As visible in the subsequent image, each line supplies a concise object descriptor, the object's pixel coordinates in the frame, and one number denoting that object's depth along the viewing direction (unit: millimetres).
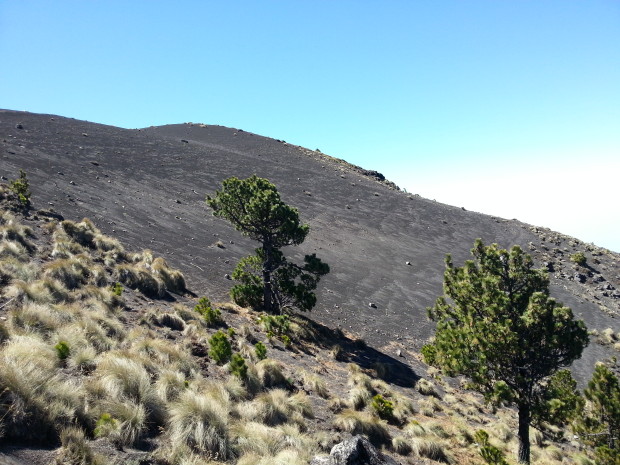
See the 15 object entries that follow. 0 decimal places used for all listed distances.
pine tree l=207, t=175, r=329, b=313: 20234
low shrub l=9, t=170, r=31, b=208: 20219
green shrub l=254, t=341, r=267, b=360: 12297
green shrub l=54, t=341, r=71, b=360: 7199
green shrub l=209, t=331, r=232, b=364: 10742
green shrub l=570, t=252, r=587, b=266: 44250
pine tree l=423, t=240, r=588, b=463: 10914
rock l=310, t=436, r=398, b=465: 6145
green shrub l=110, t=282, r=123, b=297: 13769
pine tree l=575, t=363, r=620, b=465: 11867
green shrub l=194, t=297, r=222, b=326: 14888
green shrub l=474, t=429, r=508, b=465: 8789
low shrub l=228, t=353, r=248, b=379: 9789
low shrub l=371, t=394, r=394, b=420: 11609
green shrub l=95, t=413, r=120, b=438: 5451
